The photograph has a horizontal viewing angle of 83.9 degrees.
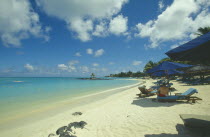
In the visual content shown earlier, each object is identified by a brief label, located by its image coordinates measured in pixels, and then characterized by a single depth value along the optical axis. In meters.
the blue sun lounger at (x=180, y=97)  6.31
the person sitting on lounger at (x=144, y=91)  9.12
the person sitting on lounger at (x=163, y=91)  6.98
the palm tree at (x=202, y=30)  26.32
